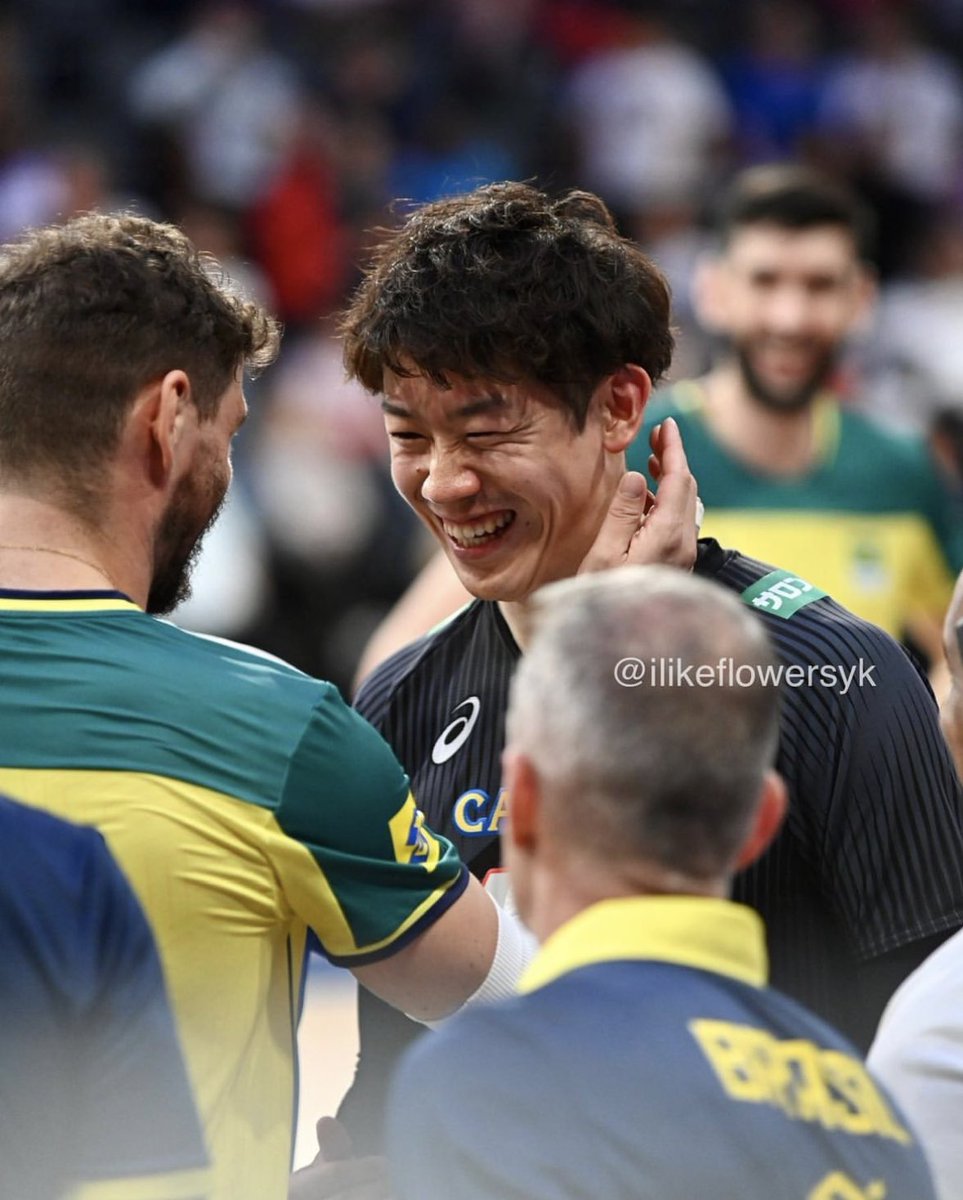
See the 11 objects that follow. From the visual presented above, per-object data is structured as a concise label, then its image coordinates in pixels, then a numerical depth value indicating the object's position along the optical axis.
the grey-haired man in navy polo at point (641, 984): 2.92
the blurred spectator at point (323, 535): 16.12
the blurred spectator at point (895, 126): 21.97
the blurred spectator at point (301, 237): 19.27
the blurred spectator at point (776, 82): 22.06
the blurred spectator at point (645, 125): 21.00
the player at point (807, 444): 10.02
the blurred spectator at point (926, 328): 18.94
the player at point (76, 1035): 3.74
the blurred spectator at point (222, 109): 19.80
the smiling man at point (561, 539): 4.74
